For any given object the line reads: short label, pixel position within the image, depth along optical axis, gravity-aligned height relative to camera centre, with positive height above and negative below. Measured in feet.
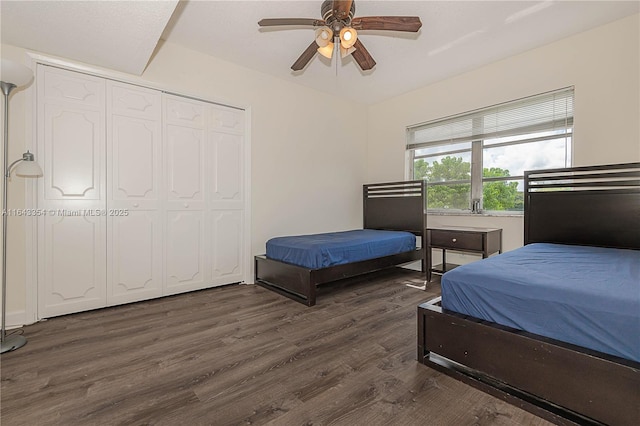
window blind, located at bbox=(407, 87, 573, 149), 10.21 +3.67
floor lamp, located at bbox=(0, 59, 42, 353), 6.35 +1.02
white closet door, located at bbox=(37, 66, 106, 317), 8.19 +0.42
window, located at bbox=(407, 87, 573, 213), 10.40 +2.56
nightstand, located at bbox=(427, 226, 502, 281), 10.52 -1.11
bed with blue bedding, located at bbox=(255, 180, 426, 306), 9.68 -1.44
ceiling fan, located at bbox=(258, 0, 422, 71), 6.86 +4.57
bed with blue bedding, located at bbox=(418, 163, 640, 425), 3.86 -1.92
